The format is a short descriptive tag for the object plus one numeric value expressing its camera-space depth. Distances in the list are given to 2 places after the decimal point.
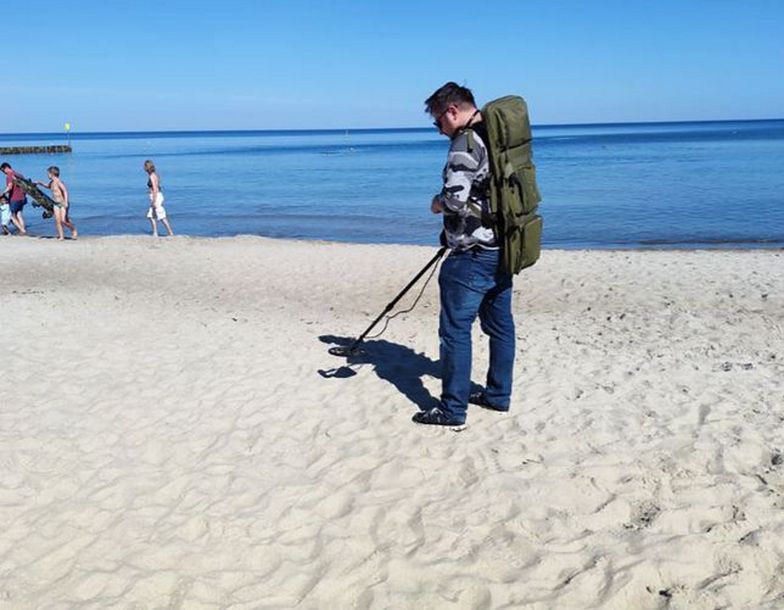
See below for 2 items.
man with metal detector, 4.21
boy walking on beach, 15.84
